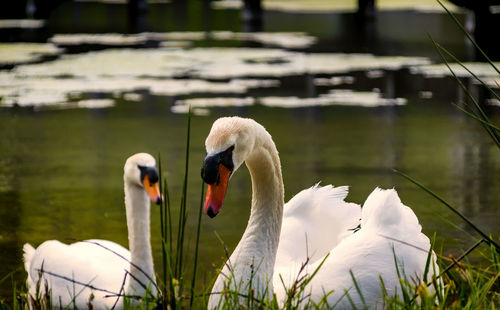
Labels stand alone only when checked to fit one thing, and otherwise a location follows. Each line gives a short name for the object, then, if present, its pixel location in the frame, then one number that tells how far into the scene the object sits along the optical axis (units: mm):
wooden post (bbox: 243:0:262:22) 43187
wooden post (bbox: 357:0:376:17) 45219
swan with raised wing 6796
